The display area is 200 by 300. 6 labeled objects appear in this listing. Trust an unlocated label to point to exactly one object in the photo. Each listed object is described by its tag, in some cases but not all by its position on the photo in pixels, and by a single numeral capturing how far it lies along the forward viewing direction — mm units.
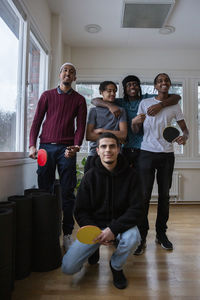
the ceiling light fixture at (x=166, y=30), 3428
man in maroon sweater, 1966
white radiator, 4027
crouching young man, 1495
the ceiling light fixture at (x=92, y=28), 3434
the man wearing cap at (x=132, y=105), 2084
